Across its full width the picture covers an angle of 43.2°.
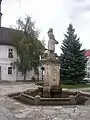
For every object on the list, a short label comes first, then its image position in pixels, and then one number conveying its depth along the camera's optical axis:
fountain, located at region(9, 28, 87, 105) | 6.87
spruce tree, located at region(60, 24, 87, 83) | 14.74
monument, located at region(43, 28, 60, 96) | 7.09
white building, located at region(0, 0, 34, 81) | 18.84
